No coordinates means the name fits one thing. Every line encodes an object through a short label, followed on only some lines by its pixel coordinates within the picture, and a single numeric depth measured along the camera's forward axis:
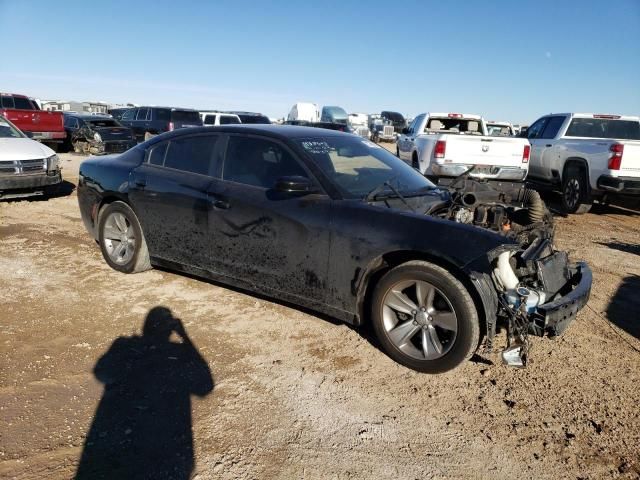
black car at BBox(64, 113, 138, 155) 16.69
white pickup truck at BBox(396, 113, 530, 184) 8.81
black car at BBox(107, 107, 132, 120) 23.91
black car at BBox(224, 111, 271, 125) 18.61
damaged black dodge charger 3.10
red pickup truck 14.84
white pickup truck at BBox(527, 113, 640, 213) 8.17
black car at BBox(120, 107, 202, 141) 19.62
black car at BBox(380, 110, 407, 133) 44.53
